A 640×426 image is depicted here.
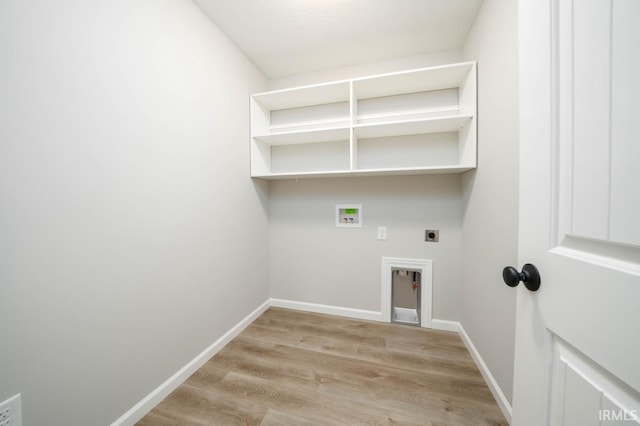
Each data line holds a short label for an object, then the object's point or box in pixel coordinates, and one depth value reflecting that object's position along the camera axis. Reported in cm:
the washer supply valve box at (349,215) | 214
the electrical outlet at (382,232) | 207
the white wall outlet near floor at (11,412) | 75
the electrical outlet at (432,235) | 195
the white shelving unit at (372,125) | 167
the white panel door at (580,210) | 38
